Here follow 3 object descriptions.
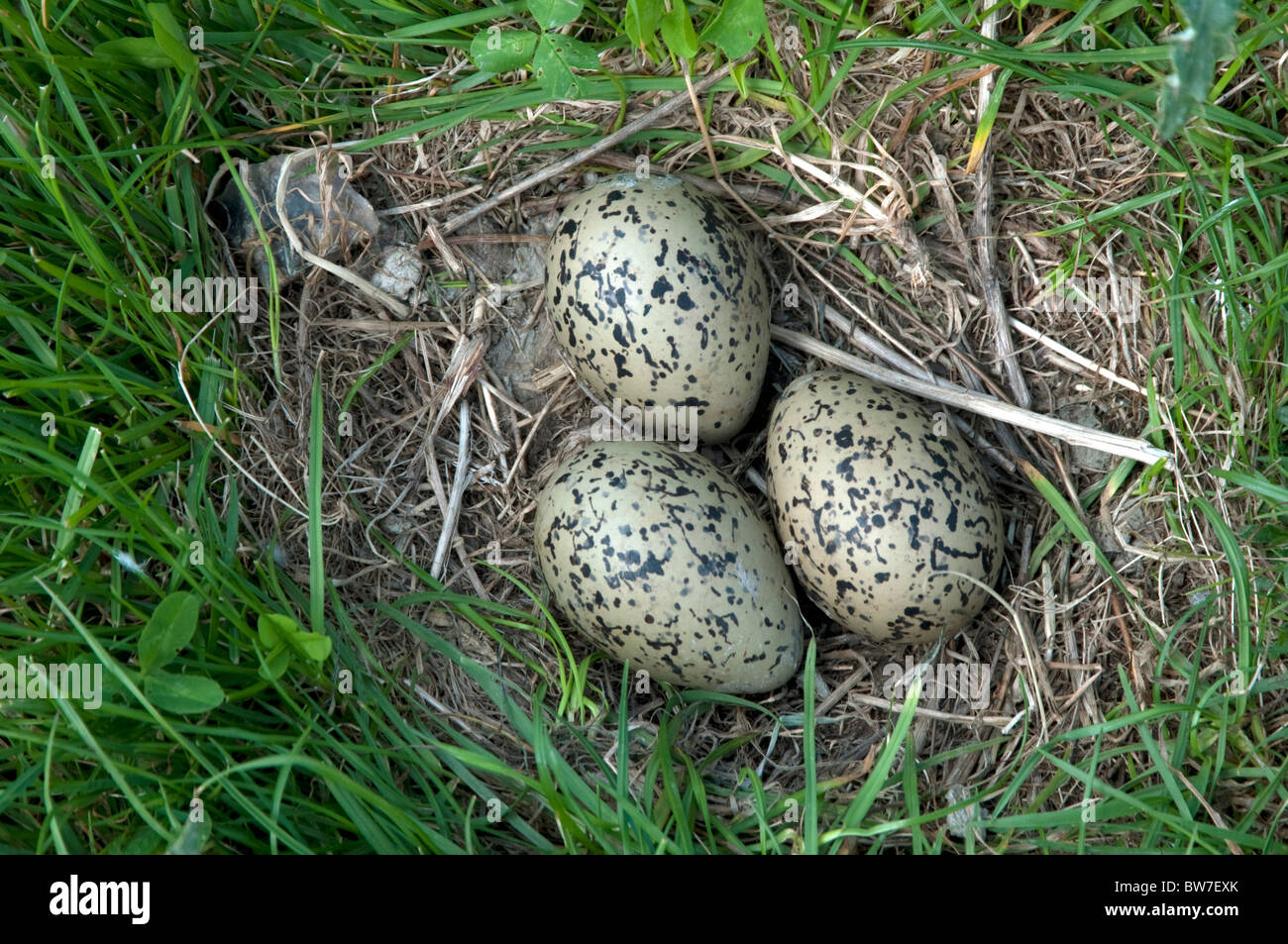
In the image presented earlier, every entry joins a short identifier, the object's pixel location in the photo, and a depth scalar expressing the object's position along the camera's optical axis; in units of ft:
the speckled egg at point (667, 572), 1.42
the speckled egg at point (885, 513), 1.42
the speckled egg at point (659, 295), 1.44
